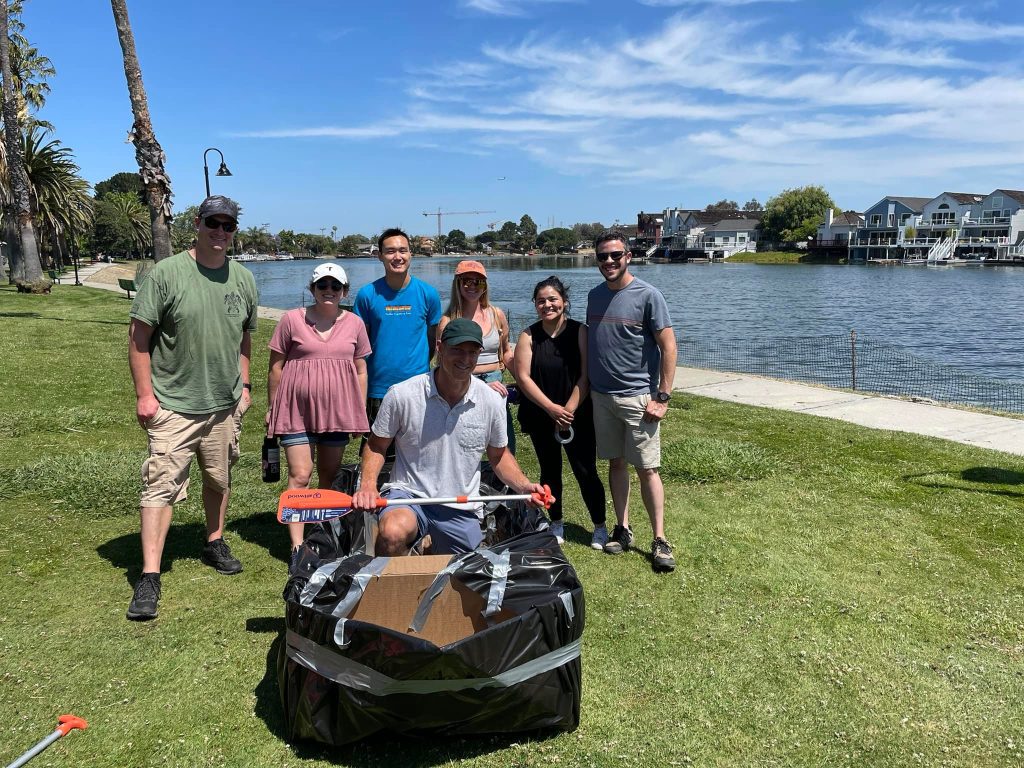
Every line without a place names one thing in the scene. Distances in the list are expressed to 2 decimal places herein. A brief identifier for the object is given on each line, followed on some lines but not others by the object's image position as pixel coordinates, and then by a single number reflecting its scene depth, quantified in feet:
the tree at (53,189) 104.88
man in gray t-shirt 14.30
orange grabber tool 7.42
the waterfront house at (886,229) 316.19
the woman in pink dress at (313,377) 13.56
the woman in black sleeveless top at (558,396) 14.98
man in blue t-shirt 14.99
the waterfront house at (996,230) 284.82
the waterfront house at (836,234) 339.98
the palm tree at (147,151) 44.80
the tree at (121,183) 418.72
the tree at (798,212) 367.66
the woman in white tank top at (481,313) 14.70
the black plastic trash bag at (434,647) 8.20
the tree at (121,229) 265.95
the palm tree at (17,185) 73.61
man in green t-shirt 12.24
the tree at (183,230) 260.89
